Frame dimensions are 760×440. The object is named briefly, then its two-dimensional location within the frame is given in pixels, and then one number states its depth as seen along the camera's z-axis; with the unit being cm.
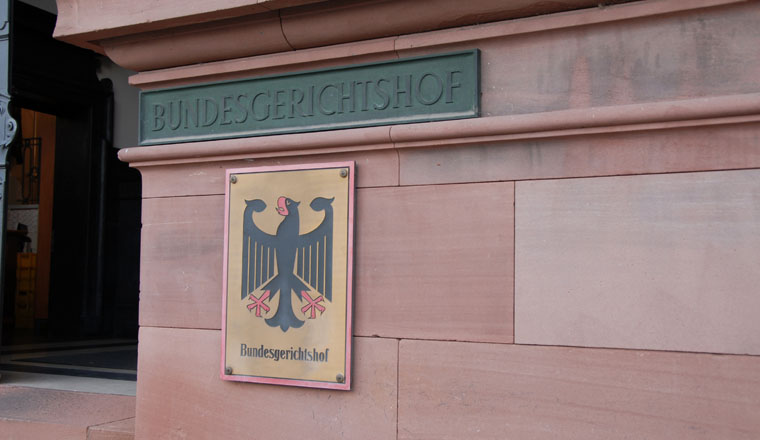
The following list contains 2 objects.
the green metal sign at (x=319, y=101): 331
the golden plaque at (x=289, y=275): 342
